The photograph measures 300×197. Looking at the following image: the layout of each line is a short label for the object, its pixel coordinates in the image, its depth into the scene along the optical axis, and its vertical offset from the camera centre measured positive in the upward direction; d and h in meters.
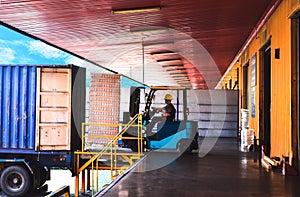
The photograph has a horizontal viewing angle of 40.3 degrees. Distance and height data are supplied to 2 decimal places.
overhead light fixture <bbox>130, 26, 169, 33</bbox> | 13.05 +2.50
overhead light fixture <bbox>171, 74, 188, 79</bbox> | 30.56 +2.39
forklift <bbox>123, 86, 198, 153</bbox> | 12.36 -0.82
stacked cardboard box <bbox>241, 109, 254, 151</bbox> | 13.49 -1.04
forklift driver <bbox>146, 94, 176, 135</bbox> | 12.46 -0.22
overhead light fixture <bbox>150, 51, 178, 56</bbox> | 19.06 +2.54
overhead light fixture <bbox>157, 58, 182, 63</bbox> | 21.45 +2.51
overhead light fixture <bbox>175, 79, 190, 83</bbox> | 35.56 +2.35
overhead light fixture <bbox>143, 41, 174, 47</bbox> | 16.23 +2.54
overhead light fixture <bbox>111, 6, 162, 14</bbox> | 10.41 +2.49
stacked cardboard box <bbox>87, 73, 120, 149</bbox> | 14.58 +0.05
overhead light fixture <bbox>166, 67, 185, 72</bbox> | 25.73 +2.43
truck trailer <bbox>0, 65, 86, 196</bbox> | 11.92 -0.49
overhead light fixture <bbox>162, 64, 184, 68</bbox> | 23.96 +2.45
